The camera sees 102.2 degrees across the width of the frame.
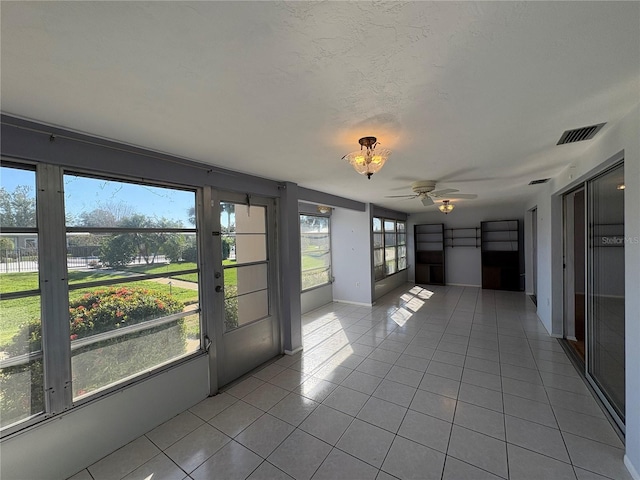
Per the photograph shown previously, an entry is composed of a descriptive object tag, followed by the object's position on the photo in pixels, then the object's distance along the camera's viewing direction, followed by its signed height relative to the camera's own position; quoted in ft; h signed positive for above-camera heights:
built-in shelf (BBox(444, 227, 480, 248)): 26.18 -0.38
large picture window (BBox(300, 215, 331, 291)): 18.76 -1.07
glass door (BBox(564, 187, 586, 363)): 11.71 -1.74
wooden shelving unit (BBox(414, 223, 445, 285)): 27.32 -2.06
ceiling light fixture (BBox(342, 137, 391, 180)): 6.44 +1.97
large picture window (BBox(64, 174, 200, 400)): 6.36 -1.07
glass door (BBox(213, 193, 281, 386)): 9.66 -1.96
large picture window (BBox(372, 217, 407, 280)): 22.06 -1.11
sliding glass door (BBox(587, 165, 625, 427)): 6.82 -1.69
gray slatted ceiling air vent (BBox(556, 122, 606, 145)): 6.47 +2.55
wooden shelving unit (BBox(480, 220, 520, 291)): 24.04 -2.07
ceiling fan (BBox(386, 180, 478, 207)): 11.91 +2.15
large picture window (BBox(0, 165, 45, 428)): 5.33 -1.26
